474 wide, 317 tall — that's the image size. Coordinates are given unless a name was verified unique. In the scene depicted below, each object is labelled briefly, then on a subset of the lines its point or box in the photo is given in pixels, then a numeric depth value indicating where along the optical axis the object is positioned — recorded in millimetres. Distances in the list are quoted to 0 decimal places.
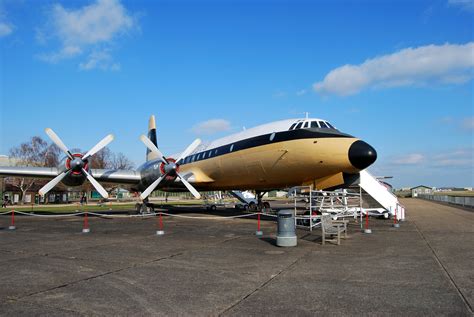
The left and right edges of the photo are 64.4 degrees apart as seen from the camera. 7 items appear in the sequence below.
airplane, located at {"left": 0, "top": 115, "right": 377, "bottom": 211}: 15547
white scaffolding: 14839
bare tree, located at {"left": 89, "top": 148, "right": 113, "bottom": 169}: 82119
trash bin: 11070
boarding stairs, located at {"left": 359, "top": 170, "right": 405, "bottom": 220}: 22344
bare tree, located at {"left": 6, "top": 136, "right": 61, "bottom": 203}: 68100
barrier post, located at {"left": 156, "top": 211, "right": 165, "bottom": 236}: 14120
